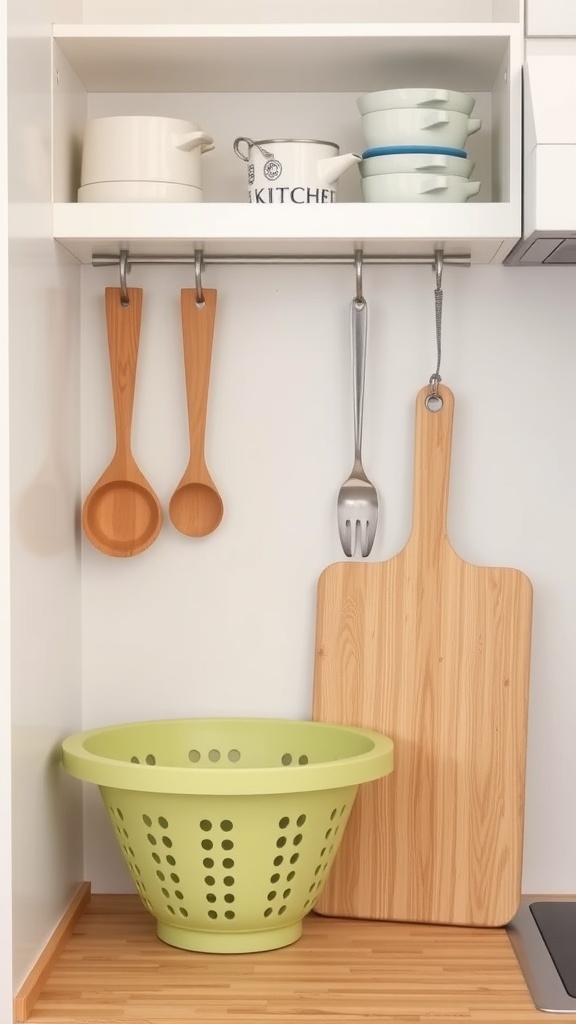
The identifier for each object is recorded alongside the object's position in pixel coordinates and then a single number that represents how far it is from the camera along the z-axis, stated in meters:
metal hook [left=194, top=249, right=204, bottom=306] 1.33
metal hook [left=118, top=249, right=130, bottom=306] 1.33
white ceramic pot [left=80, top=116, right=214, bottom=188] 1.25
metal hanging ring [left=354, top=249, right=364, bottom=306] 1.33
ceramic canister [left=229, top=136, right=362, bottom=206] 1.25
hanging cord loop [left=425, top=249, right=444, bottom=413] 1.33
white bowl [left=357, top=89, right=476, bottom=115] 1.23
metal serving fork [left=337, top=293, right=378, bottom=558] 1.37
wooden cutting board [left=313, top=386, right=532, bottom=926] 1.34
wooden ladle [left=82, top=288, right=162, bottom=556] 1.37
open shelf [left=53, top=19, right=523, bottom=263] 1.22
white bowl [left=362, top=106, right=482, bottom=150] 1.24
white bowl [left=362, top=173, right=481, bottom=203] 1.23
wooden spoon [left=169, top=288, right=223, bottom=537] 1.36
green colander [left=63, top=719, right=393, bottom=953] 1.12
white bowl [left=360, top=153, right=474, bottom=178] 1.23
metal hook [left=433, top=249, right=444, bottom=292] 1.33
